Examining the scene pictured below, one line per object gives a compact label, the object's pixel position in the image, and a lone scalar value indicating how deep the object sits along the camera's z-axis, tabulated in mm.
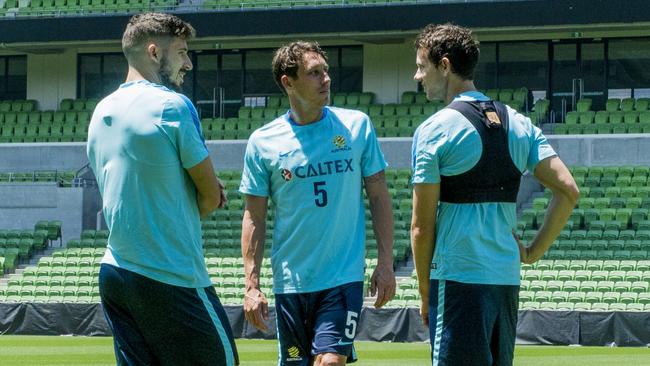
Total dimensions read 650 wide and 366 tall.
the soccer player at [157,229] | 5375
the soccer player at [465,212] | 5586
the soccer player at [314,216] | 6812
